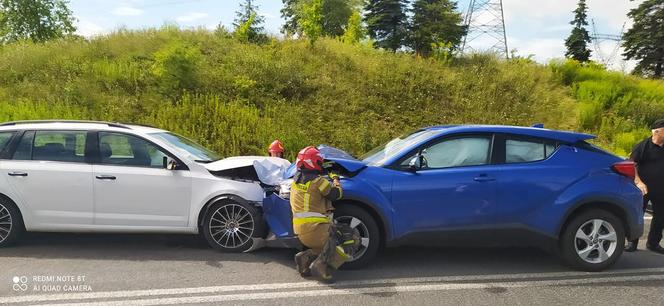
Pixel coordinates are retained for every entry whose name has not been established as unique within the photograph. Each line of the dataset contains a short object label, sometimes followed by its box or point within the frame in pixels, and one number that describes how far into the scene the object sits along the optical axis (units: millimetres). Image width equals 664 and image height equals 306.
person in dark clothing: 6125
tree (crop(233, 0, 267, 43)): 17688
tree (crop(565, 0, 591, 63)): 34531
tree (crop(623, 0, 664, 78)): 34750
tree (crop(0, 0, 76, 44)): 20000
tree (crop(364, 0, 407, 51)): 22688
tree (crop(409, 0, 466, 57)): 19344
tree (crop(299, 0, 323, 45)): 18717
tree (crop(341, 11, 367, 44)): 20184
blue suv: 5230
